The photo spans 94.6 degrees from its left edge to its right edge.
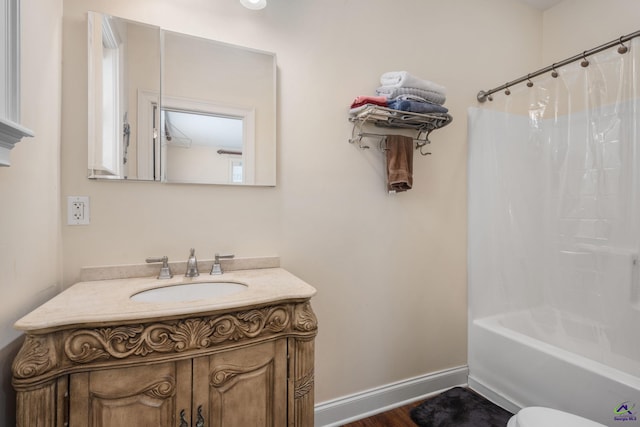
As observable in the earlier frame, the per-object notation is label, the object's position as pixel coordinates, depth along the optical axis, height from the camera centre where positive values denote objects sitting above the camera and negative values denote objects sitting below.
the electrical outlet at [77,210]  1.22 +0.01
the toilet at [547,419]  1.11 -0.80
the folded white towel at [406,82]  1.58 +0.71
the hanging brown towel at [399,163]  1.68 +0.28
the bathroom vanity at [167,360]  0.80 -0.45
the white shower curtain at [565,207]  1.41 +0.03
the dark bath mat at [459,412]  1.66 -1.18
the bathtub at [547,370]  1.33 -0.82
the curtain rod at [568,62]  1.38 +0.81
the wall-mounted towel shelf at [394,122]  1.57 +0.52
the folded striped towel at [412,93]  1.60 +0.66
